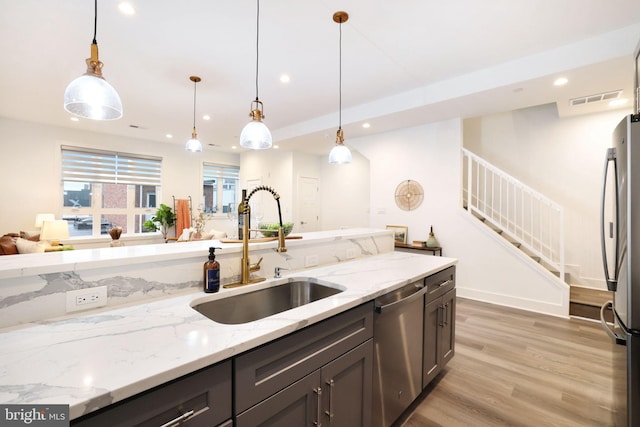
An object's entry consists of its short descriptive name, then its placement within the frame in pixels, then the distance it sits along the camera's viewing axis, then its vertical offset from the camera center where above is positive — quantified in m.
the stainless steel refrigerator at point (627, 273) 1.45 -0.29
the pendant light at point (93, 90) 1.37 +0.62
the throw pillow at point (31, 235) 4.64 -0.33
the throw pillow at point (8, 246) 3.51 -0.39
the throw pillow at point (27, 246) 3.67 -0.41
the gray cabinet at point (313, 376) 0.93 -0.61
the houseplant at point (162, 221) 6.29 -0.12
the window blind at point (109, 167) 5.60 +1.03
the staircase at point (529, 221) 3.47 -0.05
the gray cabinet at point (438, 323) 1.93 -0.77
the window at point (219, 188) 7.37 +0.77
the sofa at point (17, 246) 3.53 -0.40
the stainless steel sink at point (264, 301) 1.43 -0.48
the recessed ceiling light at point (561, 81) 3.04 +1.49
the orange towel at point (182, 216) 6.57 +0.00
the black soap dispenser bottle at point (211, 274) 1.43 -0.29
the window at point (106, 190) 5.61 +0.55
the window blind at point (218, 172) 7.38 +1.20
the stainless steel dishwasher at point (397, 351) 1.49 -0.77
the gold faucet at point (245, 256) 1.60 -0.23
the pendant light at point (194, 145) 4.01 +1.00
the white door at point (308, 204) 7.04 +0.31
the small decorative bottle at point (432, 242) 4.44 -0.39
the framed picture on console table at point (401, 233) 4.89 -0.28
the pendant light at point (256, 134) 2.04 +0.60
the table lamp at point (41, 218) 4.84 -0.05
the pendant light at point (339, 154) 2.59 +0.60
